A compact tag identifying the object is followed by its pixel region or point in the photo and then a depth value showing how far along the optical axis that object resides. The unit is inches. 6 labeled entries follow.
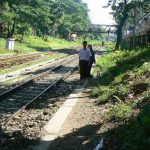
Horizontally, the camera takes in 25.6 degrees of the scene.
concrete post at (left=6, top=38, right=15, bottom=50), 1422.5
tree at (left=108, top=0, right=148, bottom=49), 1715.7
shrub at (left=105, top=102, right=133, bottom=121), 301.7
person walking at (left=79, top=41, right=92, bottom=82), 572.2
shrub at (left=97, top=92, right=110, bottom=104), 406.7
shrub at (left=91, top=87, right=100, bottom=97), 464.5
